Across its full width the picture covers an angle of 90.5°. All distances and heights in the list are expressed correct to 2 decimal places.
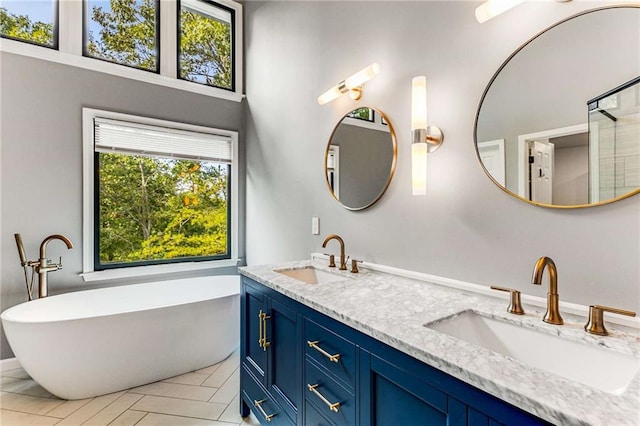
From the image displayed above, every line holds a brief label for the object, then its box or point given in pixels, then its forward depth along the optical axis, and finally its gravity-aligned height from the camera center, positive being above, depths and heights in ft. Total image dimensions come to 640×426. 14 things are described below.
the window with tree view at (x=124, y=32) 9.39 +5.54
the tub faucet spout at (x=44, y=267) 8.15 -1.46
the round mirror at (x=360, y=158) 5.87 +1.09
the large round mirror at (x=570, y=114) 3.13 +1.10
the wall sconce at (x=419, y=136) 4.71 +1.12
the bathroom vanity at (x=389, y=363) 2.12 -1.33
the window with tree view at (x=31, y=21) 8.38 +5.11
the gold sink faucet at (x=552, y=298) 3.17 -0.89
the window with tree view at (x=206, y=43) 10.84 +5.96
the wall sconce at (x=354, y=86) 5.66 +2.46
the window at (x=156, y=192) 9.39 +0.62
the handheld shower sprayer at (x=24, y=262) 7.92 -1.30
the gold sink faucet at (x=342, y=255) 6.40 -0.89
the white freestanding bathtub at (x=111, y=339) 6.41 -2.85
